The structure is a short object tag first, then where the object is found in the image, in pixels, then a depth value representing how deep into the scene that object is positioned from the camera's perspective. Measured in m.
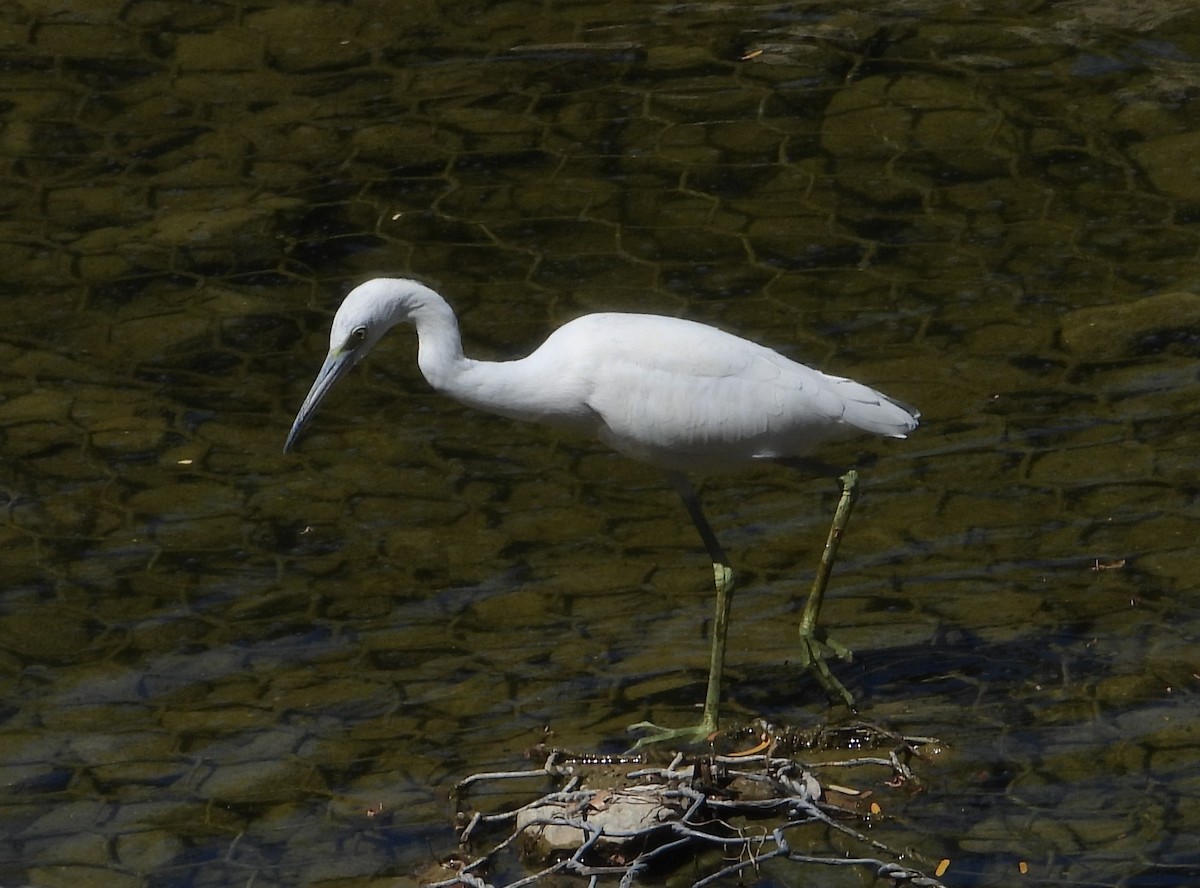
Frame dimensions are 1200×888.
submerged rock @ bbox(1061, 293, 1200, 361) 14.01
